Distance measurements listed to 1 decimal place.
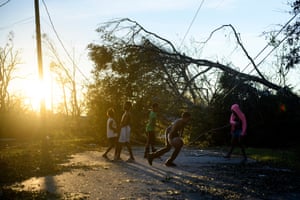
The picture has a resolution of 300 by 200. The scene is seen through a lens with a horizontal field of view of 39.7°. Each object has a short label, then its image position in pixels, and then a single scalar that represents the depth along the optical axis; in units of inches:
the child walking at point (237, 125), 539.2
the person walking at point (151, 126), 546.4
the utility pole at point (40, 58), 605.5
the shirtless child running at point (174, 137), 442.3
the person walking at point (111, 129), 560.7
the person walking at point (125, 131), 537.6
